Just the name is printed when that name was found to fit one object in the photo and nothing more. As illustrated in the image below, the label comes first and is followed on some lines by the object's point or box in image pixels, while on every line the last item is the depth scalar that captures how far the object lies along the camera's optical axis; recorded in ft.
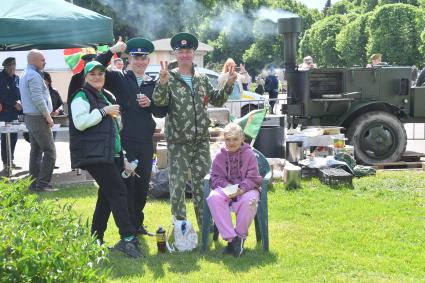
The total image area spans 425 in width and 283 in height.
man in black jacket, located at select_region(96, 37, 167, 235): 18.08
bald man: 26.86
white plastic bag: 17.79
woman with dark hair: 16.07
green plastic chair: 17.57
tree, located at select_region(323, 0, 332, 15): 338.36
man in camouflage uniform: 17.93
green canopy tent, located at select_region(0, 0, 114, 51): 23.08
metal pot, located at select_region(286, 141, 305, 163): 31.01
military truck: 31.91
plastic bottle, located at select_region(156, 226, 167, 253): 17.75
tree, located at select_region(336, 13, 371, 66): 180.65
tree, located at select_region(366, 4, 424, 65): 146.82
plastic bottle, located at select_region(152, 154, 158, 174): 26.89
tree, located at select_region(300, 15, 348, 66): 208.33
